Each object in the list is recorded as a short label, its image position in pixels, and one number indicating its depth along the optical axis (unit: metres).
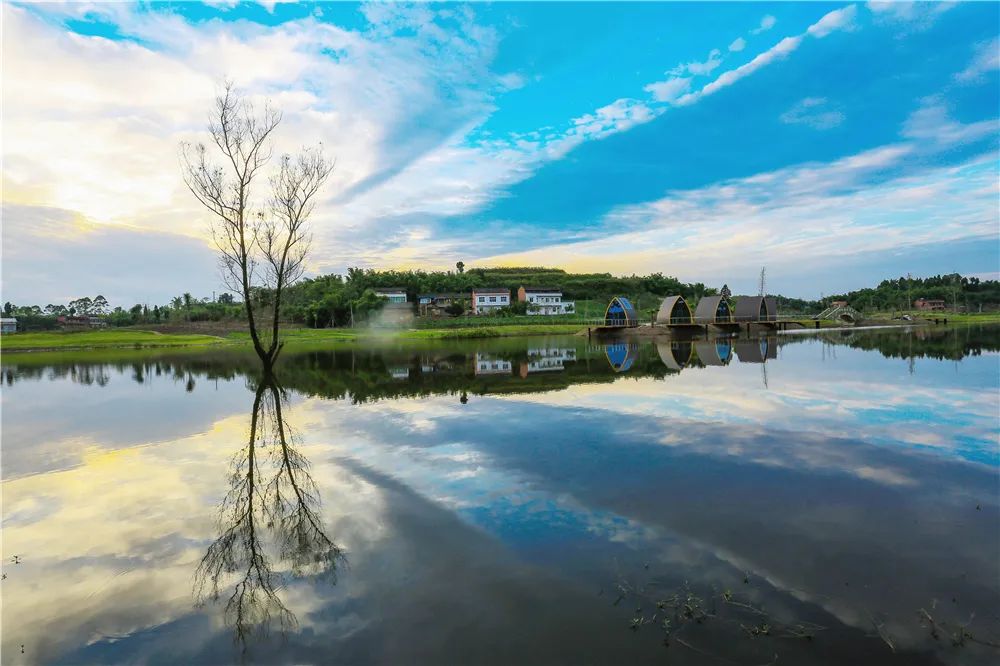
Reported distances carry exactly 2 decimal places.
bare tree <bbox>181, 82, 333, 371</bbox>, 24.39
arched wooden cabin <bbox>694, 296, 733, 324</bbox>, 56.66
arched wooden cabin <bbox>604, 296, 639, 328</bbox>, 57.09
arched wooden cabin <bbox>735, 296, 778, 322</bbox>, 58.69
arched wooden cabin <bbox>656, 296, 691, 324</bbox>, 55.12
